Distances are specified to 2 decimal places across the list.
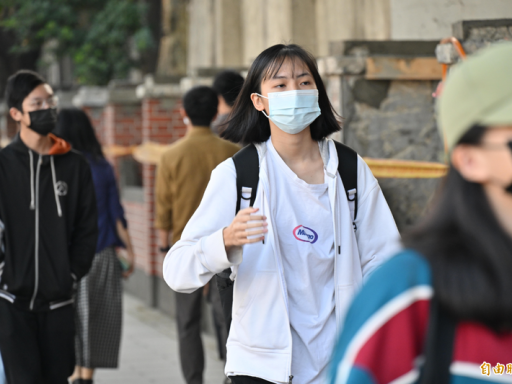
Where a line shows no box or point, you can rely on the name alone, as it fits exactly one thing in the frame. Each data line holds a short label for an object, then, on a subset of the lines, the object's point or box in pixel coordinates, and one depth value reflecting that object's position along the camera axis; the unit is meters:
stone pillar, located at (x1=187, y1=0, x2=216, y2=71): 23.67
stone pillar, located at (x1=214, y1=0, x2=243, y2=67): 22.47
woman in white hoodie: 5.36
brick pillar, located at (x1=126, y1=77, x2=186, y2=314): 18.17
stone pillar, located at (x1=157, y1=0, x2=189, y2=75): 26.27
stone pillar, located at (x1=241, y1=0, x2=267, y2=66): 20.58
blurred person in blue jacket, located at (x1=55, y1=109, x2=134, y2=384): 11.34
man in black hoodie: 7.98
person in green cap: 2.63
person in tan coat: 11.35
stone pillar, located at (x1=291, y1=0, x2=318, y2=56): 18.81
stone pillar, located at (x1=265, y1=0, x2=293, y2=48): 18.94
